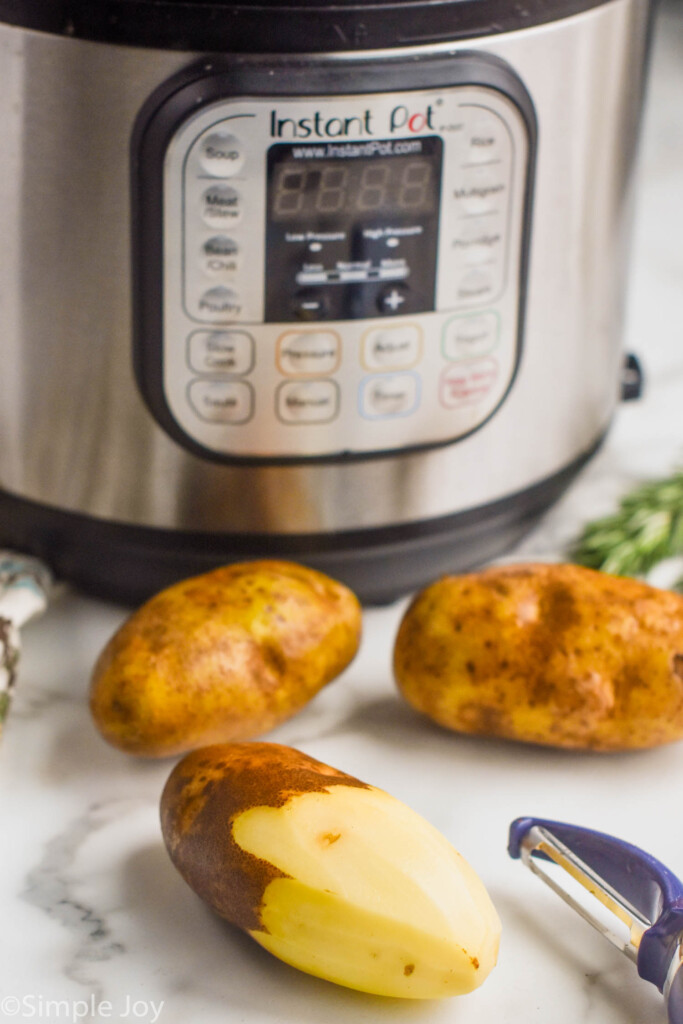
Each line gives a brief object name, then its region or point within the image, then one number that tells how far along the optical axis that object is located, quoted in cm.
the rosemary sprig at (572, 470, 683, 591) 104
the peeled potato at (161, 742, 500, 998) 82
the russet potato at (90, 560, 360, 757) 91
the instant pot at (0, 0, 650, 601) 91
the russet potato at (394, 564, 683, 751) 92
